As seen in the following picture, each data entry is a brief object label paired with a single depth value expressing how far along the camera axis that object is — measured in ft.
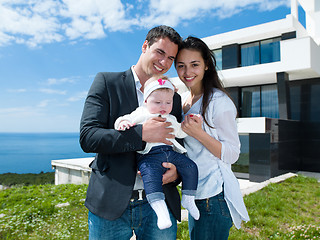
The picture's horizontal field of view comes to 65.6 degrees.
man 6.73
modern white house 44.16
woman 7.80
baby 6.77
